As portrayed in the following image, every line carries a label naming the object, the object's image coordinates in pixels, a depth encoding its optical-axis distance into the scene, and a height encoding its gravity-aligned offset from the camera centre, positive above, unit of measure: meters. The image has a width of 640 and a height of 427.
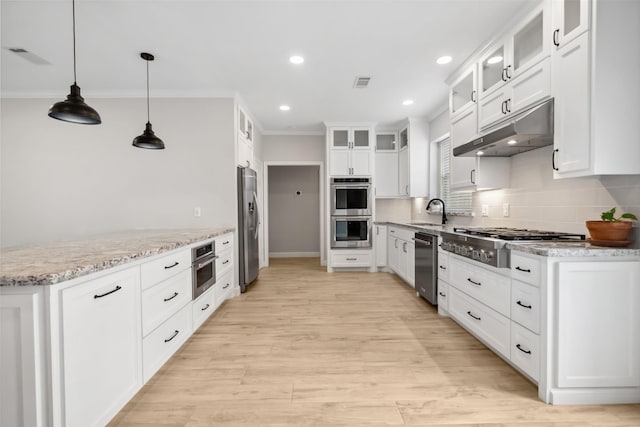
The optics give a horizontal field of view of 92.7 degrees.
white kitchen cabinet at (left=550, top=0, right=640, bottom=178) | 1.71 +0.68
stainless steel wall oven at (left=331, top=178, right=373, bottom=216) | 5.34 +0.20
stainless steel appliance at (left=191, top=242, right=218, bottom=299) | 2.60 -0.54
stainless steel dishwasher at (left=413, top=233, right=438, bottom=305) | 3.26 -0.66
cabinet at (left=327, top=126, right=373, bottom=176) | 5.40 +0.99
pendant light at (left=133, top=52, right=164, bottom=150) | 2.99 +0.70
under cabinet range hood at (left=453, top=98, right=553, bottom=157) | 2.07 +0.53
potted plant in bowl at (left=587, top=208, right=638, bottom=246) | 1.75 -0.13
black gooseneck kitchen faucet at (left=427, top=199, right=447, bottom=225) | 4.44 -0.12
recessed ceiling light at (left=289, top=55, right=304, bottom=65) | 3.03 +1.51
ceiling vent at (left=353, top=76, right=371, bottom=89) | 3.53 +1.51
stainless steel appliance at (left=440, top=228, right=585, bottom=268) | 2.04 -0.24
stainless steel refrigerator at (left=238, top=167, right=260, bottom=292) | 4.07 -0.22
